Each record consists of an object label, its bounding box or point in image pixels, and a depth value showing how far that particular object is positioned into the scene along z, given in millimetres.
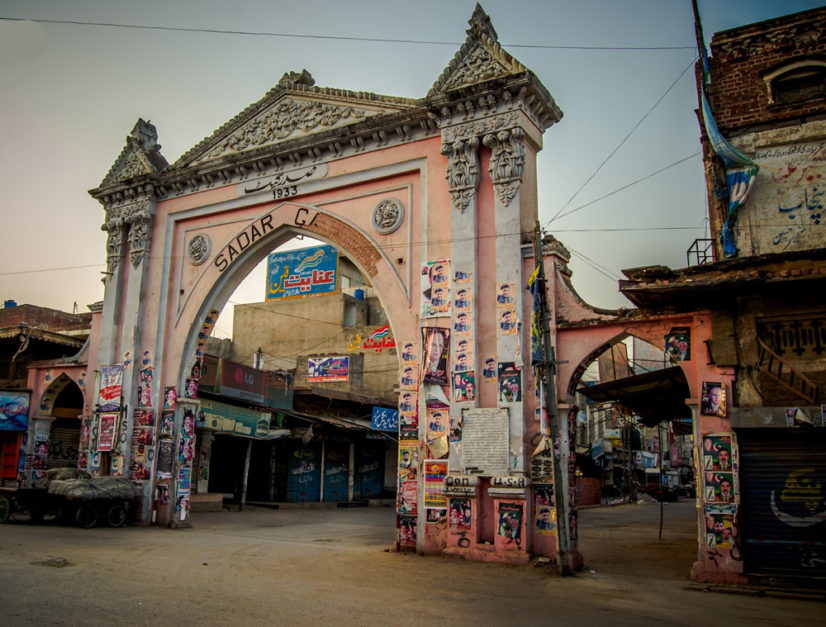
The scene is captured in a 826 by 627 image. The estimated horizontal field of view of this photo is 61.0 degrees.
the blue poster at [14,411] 17016
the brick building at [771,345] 9109
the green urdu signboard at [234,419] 19723
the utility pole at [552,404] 9441
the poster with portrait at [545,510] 10500
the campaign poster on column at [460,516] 11000
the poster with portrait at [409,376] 12133
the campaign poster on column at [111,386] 15695
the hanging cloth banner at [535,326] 9750
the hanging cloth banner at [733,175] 11133
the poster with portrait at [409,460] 11781
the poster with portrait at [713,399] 9672
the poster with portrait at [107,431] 15469
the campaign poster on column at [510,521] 10555
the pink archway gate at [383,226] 11367
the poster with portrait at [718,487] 9484
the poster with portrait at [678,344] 10148
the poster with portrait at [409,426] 11914
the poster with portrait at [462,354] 11578
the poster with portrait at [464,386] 11438
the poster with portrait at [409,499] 11695
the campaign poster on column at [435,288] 12055
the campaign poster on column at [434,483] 11398
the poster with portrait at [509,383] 11109
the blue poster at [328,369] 30953
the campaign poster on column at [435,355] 11672
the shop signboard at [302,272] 26750
